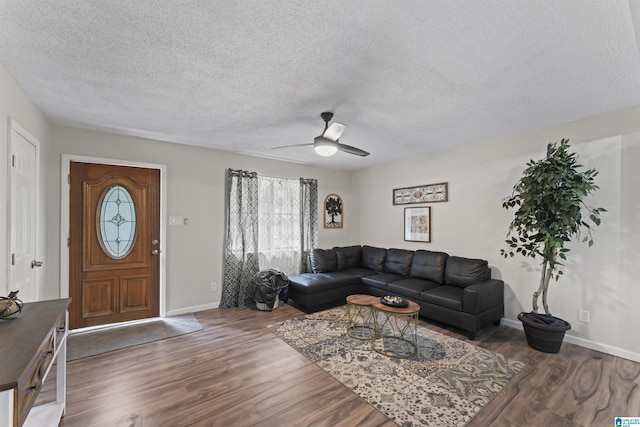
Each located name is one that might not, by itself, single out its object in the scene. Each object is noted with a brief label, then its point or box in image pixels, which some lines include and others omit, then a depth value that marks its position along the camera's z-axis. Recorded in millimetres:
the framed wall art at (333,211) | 5578
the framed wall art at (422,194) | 4339
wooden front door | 3336
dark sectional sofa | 3262
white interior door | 2203
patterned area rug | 1984
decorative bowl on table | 2873
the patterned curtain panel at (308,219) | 5145
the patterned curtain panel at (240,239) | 4277
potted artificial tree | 2719
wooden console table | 988
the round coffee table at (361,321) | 3123
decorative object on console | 1486
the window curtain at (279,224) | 4754
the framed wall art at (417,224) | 4559
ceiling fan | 2755
